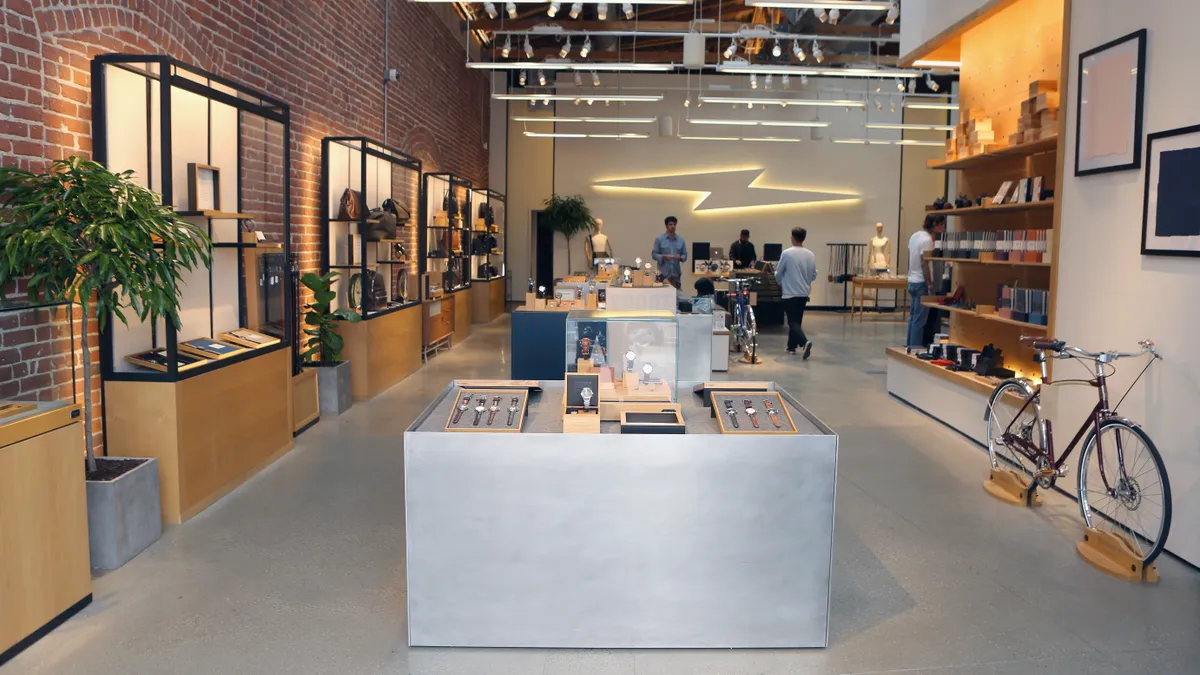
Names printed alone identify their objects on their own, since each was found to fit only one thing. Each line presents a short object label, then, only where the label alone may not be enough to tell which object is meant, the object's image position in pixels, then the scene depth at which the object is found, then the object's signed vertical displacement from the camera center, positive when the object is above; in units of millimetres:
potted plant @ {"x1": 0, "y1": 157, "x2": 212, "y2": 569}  3689 +0
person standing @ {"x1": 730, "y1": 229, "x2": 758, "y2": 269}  16656 +210
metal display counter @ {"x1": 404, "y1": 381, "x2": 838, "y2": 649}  3232 -993
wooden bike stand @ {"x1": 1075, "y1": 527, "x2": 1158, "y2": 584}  4090 -1349
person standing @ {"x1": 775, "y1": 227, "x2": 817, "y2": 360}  11992 -192
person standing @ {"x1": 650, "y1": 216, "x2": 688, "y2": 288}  13000 +151
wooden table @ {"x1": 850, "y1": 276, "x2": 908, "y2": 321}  16922 -434
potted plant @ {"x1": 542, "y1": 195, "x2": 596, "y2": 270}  18547 +934
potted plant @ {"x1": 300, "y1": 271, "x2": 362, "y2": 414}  7541 -777
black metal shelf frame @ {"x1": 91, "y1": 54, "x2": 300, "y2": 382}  4527 +653
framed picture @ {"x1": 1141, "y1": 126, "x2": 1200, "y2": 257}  4234 +367
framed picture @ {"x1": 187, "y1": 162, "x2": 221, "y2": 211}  5258 +406
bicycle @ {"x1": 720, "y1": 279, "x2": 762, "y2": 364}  11422 -752
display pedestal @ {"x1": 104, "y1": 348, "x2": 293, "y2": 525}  4629 -939
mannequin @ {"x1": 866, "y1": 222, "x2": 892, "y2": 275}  17328 +209
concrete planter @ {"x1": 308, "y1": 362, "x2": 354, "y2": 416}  7645 -1101
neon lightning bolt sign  18922 +1536
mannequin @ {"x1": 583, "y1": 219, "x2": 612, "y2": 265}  14867 +264
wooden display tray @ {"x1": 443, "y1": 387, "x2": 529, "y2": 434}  3314 -592
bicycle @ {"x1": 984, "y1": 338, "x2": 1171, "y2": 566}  4242 -1004
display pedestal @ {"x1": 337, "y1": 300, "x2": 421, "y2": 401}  8312 -887
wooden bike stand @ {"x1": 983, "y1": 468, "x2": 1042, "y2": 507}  5297 -1325
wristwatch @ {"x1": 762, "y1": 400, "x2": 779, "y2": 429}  3477 -571
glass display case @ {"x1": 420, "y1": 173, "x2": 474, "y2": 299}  11250 +351
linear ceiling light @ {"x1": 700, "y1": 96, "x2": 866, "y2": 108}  13234 +2452
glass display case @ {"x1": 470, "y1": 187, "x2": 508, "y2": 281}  14516 +395
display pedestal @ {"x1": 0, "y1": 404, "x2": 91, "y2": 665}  3178 -1003
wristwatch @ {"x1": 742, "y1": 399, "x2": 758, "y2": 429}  3463 -583
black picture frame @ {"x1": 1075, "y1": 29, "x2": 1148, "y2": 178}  4652 +849
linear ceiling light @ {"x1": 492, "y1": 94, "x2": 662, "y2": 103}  12791 +2357
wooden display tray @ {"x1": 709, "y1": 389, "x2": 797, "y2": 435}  3354 -585
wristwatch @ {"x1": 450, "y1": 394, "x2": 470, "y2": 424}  3453 -585
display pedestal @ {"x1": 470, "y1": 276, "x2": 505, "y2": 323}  15125 -681
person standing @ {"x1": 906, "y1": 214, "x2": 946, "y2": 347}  10612 -5
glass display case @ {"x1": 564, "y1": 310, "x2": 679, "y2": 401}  3660 -378
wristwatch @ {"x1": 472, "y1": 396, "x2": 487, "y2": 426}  3473 -579
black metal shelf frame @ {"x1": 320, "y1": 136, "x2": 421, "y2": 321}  8070 +452
